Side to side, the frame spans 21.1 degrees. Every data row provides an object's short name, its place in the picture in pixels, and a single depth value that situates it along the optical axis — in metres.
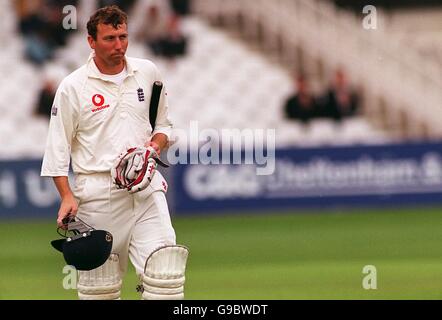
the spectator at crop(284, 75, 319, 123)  20.70
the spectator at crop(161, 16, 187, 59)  21.16
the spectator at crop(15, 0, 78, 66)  20.94
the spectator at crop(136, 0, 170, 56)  21.09
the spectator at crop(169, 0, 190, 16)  21.30
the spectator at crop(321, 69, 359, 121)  20.86
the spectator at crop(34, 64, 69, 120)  20.47
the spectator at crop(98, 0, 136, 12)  20.88
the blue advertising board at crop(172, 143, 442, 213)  18.03
